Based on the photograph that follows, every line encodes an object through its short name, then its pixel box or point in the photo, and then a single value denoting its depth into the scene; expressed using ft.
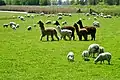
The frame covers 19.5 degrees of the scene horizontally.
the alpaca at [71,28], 111.20
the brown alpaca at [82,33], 105.26
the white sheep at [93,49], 70.74
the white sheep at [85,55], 70.49
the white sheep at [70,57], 66.92
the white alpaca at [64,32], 106.22
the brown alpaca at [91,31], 107.04
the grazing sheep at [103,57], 63.68
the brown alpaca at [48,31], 105.29
